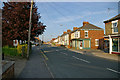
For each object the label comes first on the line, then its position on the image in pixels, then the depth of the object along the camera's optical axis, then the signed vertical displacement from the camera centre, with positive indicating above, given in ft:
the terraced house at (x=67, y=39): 163.22 +2.83
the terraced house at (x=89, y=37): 108.86 +4.06
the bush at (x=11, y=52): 43.86 -4.46
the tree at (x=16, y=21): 49.34 +8.83
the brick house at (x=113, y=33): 60.70 +4.88
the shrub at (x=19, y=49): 44.29 -3.28
